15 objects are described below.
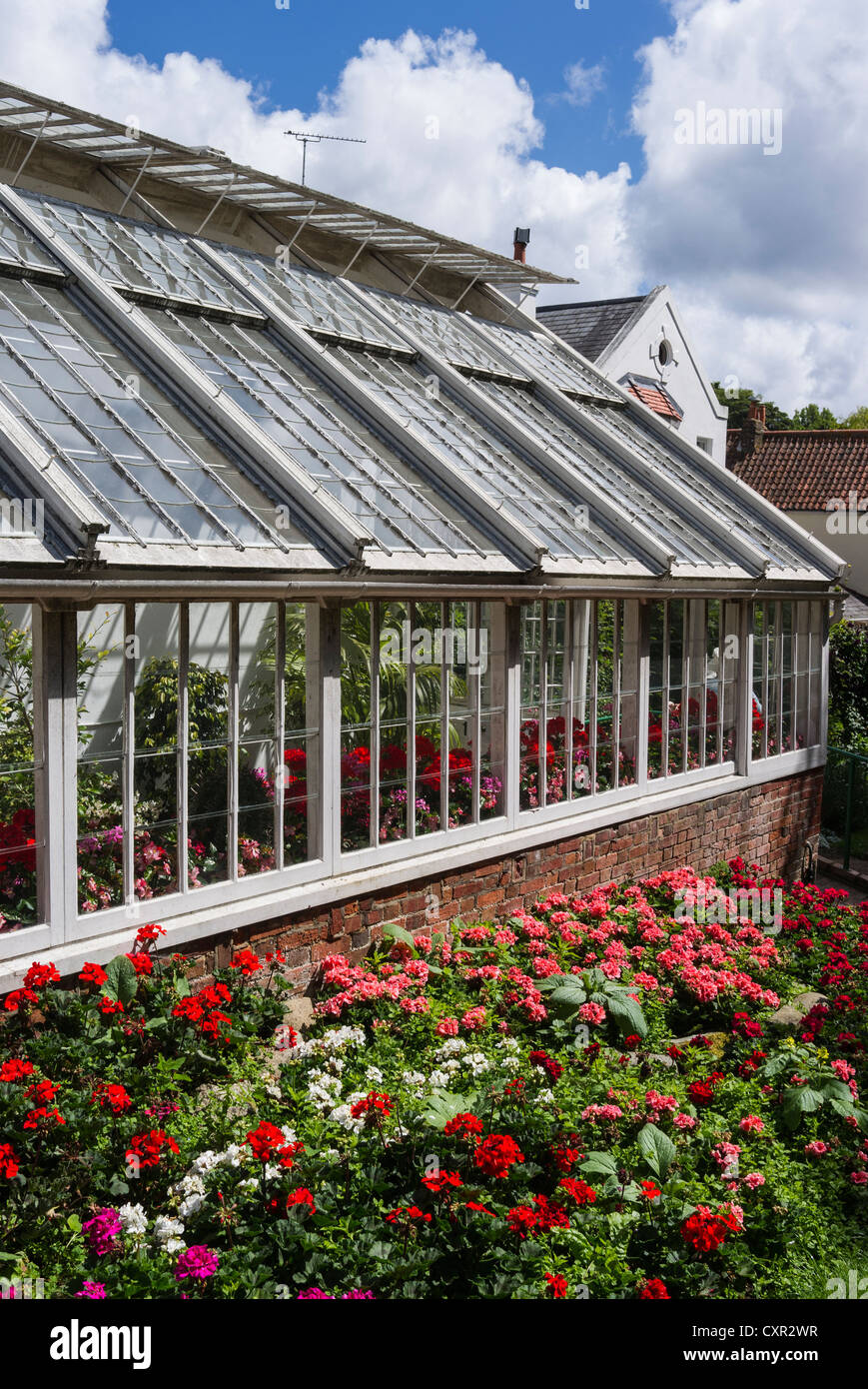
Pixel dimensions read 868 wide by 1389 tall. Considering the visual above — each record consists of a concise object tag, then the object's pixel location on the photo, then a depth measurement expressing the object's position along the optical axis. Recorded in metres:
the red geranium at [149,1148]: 4.96
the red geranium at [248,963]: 6.49
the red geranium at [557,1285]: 4.45
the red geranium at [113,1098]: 5.24
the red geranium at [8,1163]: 4.73
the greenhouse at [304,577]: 6.20
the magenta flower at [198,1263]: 4.42
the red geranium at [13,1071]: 5.21
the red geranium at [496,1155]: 4.91
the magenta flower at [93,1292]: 4.29
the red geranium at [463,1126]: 5.13
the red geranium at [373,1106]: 5.51
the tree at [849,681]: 19.52
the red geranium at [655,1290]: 4.46
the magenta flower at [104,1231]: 4.68
